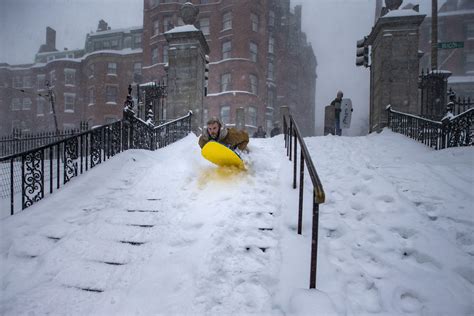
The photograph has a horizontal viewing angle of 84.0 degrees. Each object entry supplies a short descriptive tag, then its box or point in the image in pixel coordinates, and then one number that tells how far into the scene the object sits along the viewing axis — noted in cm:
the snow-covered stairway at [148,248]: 258
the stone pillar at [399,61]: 1048
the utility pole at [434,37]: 1314
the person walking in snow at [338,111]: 1145
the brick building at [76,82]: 3206
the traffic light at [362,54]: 1112
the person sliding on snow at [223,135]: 521
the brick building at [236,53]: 2778
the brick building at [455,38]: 3044
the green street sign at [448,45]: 1137
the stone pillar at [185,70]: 1167
